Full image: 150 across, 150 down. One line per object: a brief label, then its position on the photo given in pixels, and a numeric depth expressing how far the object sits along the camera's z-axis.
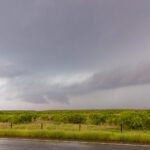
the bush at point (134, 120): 28.11
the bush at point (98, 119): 37.18
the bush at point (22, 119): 41.34
